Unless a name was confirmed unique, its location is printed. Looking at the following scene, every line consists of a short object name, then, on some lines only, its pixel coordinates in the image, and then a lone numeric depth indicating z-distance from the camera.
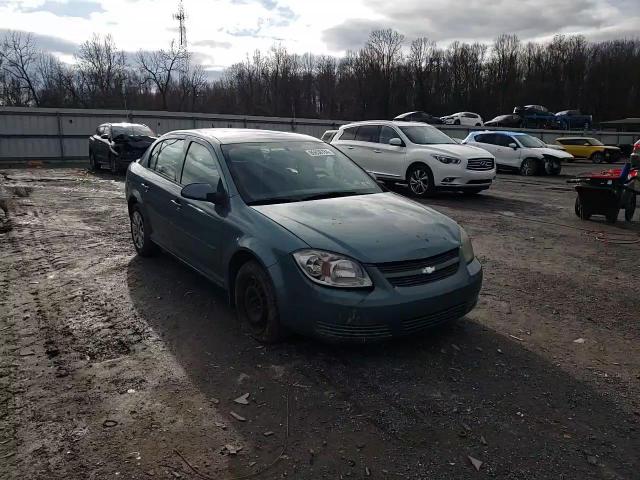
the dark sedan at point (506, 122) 45.56
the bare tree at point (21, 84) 53.97
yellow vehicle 29.17
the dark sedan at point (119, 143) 15.81
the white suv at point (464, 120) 45.19
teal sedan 3.32
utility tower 55.97
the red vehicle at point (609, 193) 8.82
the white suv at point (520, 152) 19.36
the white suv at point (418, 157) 11.41
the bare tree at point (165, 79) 61.50
